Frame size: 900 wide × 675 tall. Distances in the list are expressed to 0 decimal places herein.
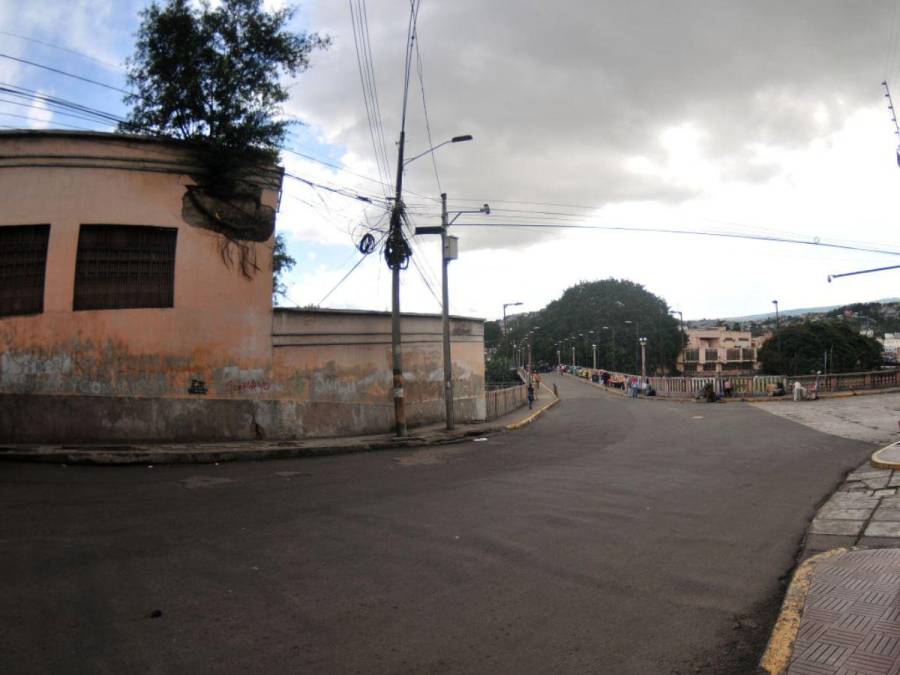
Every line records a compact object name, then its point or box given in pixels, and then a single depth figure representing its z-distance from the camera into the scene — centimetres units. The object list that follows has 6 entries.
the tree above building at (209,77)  1482
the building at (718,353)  9831
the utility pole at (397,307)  1661
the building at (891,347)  10174
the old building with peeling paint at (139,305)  1264
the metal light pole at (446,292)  1900
